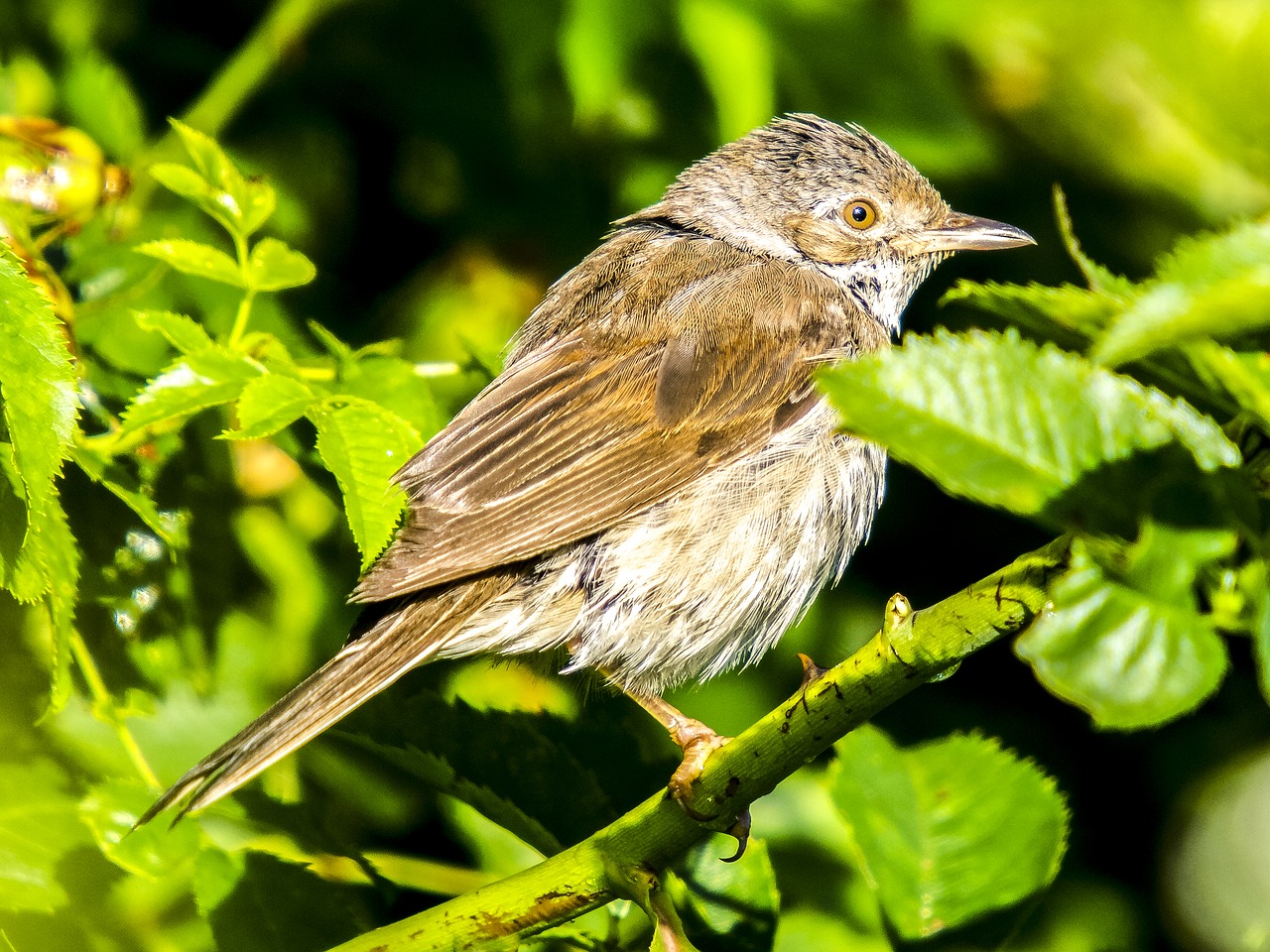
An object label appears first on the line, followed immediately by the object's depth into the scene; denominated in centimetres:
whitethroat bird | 530
